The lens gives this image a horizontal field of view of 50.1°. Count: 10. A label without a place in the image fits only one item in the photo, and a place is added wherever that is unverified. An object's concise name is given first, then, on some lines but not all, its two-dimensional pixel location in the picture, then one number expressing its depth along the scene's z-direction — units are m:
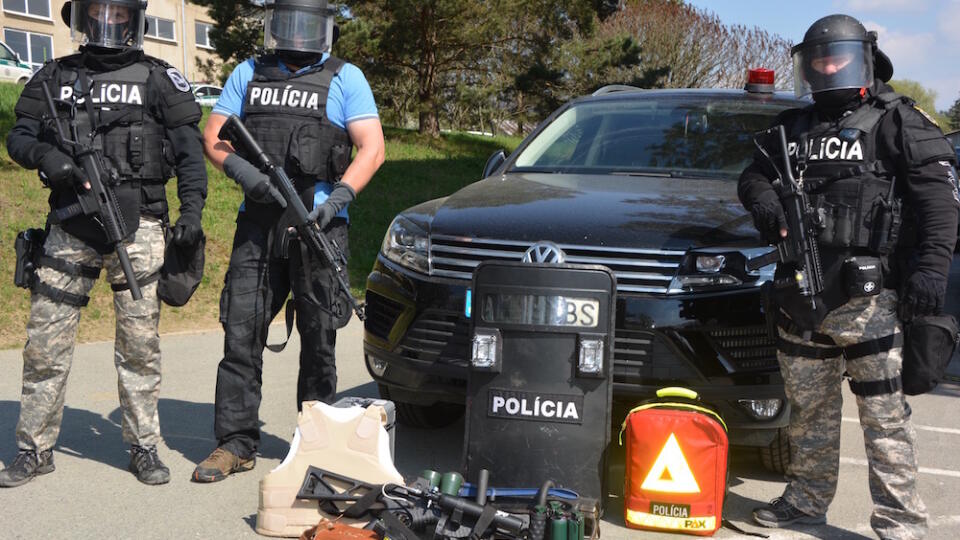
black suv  4.15
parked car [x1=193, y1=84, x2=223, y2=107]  33.08
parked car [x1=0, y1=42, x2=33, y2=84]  27.27
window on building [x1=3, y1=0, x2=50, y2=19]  42.91
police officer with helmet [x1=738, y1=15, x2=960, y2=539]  3.69
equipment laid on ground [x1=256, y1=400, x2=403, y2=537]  3.91
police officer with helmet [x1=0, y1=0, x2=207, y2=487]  4.42
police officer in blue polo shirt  4.56
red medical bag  3.97
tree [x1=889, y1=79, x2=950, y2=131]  70.25
